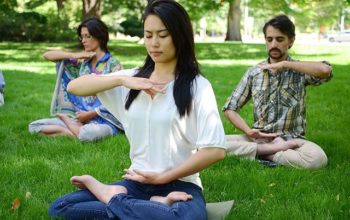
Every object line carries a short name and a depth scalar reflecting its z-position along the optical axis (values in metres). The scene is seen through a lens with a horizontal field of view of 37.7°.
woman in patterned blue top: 5.73
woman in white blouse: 2.92
